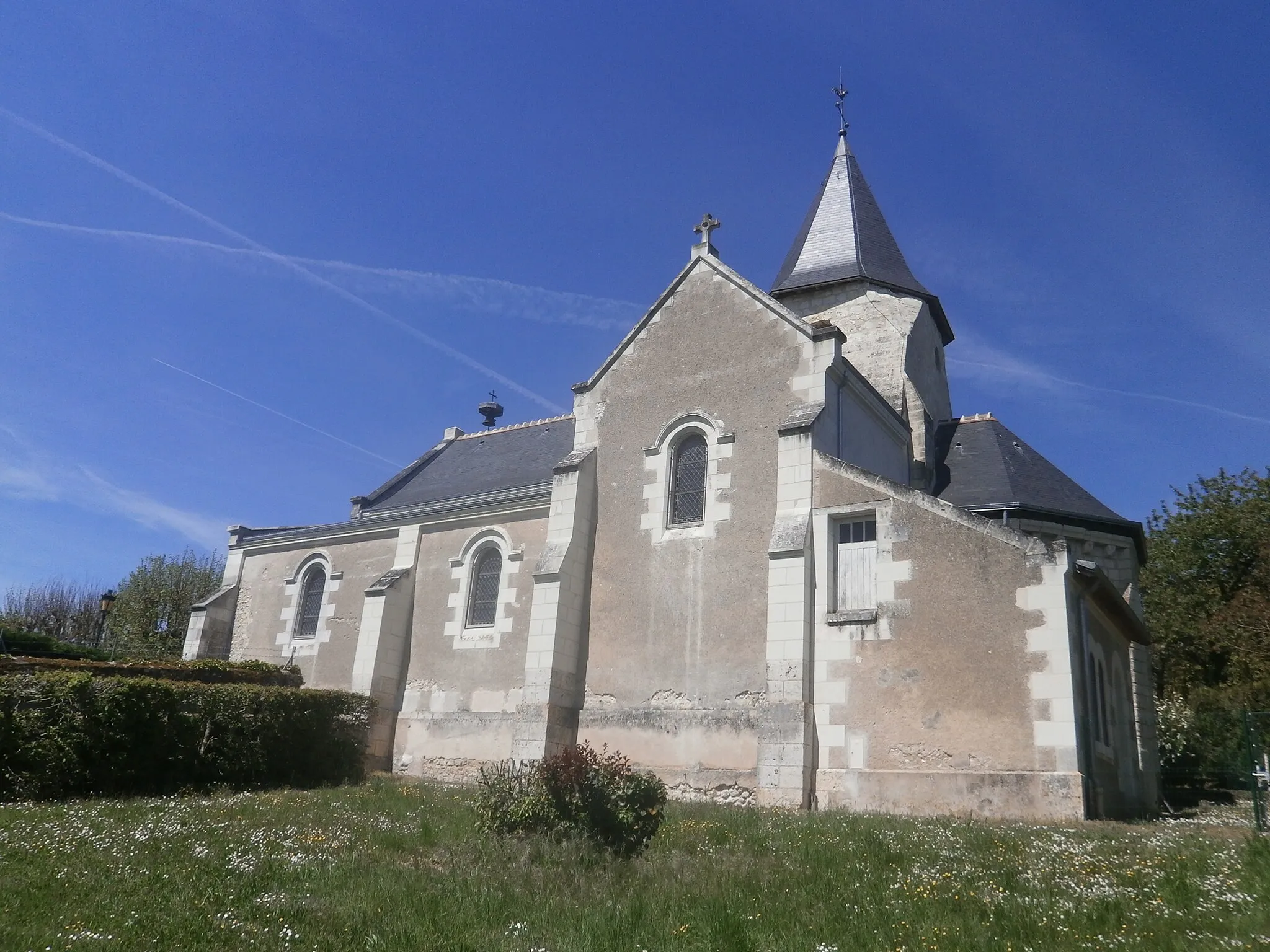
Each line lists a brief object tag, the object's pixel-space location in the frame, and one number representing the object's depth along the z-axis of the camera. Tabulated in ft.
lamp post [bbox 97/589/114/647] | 90.17
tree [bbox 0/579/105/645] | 130.82
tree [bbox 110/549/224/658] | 109.19
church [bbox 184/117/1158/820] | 39.96
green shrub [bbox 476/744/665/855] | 28.32
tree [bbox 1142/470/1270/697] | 72.95
